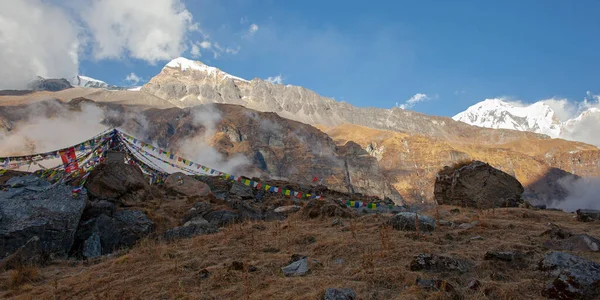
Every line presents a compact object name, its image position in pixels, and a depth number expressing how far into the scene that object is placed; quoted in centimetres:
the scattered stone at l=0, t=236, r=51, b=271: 978
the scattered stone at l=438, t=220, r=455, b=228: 1150
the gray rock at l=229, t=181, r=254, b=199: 2420
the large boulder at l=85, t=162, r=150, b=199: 1652
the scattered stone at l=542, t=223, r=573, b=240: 930
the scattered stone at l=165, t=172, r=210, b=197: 2325
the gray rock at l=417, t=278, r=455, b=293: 588
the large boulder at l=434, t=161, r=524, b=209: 2005
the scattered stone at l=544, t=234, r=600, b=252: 804
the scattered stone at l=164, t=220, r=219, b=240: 1228
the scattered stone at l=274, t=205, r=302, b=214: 1633
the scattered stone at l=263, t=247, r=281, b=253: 945
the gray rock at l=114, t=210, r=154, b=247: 1255
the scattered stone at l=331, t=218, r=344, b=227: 1202
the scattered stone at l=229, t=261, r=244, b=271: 779
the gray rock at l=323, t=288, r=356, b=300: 573
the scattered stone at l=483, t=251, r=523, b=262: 734
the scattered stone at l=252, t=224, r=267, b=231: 1237
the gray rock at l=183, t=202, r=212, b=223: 1530
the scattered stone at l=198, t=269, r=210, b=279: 757
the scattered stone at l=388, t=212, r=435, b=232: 1052
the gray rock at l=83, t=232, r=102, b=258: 1147
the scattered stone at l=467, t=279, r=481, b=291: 605
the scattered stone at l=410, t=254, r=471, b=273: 693
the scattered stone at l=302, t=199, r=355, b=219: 1386
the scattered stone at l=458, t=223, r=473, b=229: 1105
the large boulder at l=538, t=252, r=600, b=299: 540
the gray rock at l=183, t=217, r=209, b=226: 1348
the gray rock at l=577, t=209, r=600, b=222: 1299
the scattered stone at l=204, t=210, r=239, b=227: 1400
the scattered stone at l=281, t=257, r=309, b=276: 735
